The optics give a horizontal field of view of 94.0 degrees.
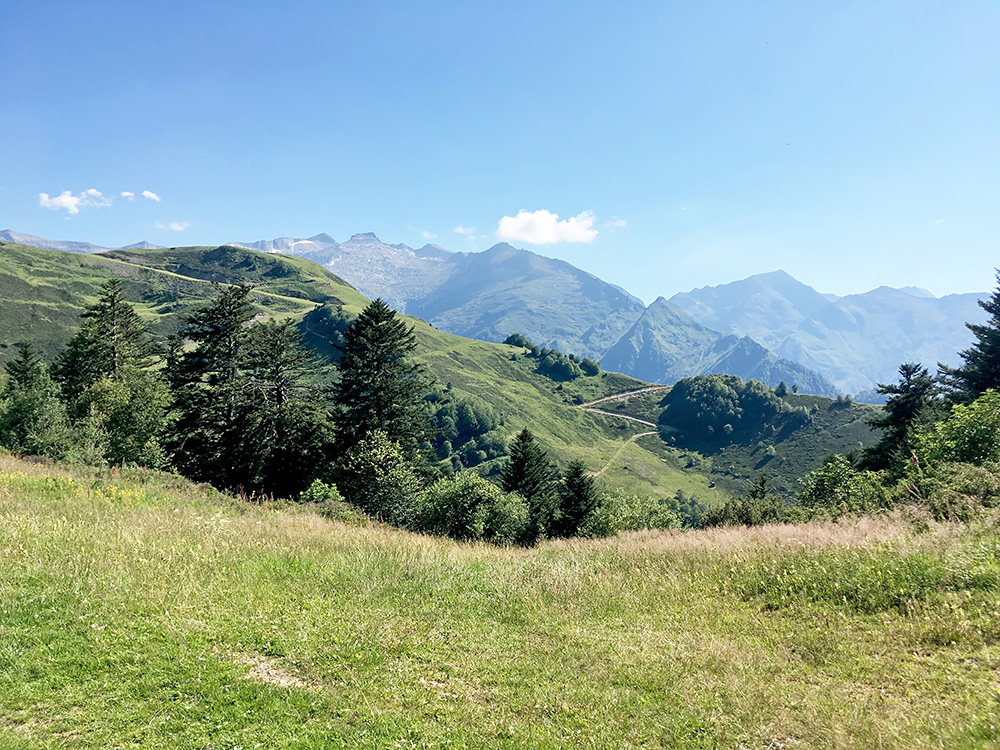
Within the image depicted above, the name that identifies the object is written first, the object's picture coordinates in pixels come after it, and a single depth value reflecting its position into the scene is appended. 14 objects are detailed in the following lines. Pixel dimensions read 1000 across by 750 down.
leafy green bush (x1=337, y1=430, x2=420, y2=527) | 33.53
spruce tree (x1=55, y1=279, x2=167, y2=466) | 37.91
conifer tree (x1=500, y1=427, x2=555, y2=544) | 60.25
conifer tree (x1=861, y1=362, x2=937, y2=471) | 46.75
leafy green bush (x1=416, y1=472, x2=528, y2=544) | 37.09
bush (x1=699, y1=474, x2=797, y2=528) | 52.12
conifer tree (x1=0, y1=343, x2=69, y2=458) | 32.80
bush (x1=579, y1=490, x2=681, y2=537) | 54.44
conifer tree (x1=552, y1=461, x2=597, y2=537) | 60.48
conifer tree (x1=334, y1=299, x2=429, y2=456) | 38.94
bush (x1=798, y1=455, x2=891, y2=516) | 27.89
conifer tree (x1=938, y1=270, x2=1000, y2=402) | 45.53
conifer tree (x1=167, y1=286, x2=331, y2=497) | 37.03
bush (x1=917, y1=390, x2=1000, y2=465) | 20.59
